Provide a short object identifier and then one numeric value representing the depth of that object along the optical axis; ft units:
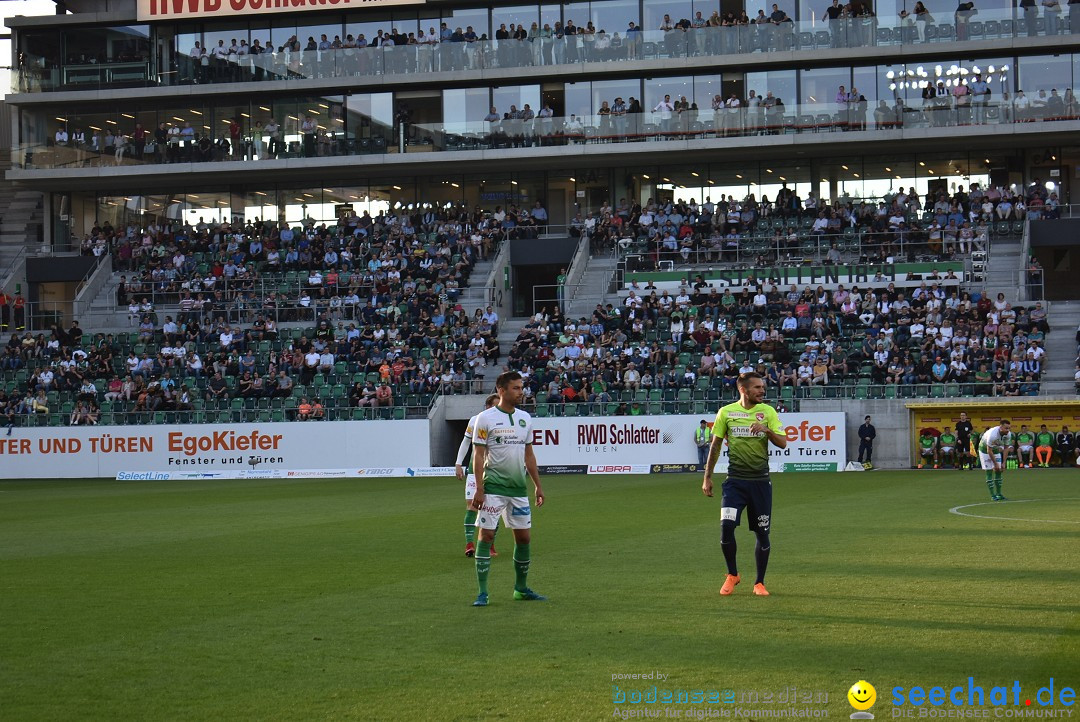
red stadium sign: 191.62
